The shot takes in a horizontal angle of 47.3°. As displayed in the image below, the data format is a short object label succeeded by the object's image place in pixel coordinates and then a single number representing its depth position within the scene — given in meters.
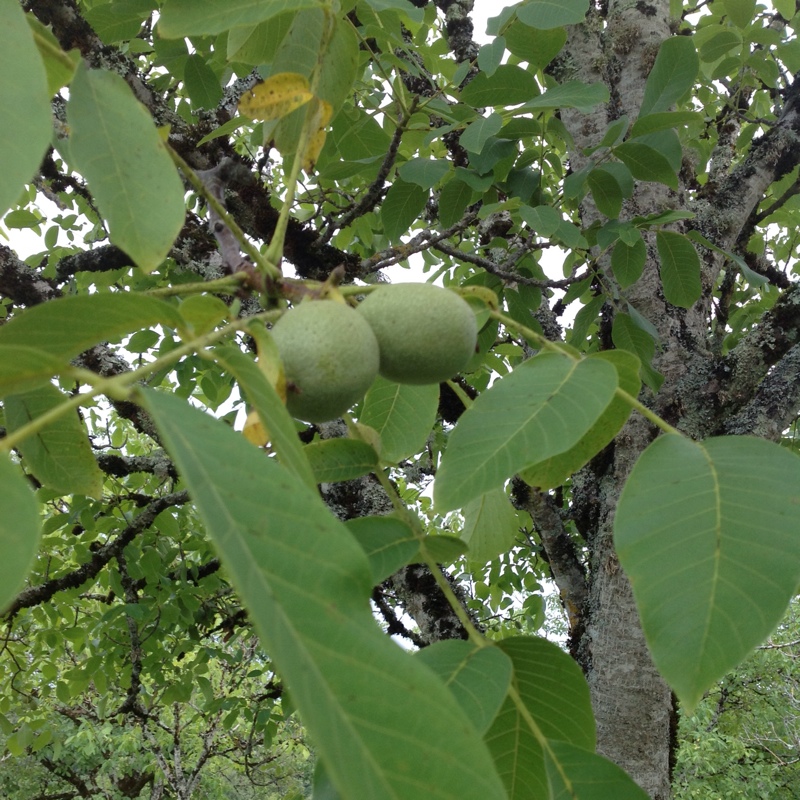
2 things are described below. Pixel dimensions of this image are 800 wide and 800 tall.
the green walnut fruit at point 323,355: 0.32
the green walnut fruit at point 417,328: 0.36
